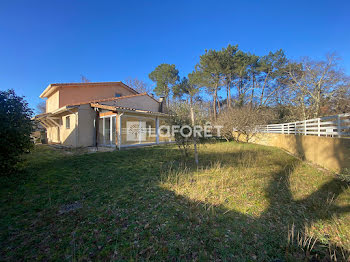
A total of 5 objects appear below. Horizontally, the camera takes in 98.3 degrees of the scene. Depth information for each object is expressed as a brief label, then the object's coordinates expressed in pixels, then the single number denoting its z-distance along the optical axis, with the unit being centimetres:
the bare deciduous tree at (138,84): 2986
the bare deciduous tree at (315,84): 1566
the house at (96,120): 1192
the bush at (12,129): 491
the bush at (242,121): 1597
